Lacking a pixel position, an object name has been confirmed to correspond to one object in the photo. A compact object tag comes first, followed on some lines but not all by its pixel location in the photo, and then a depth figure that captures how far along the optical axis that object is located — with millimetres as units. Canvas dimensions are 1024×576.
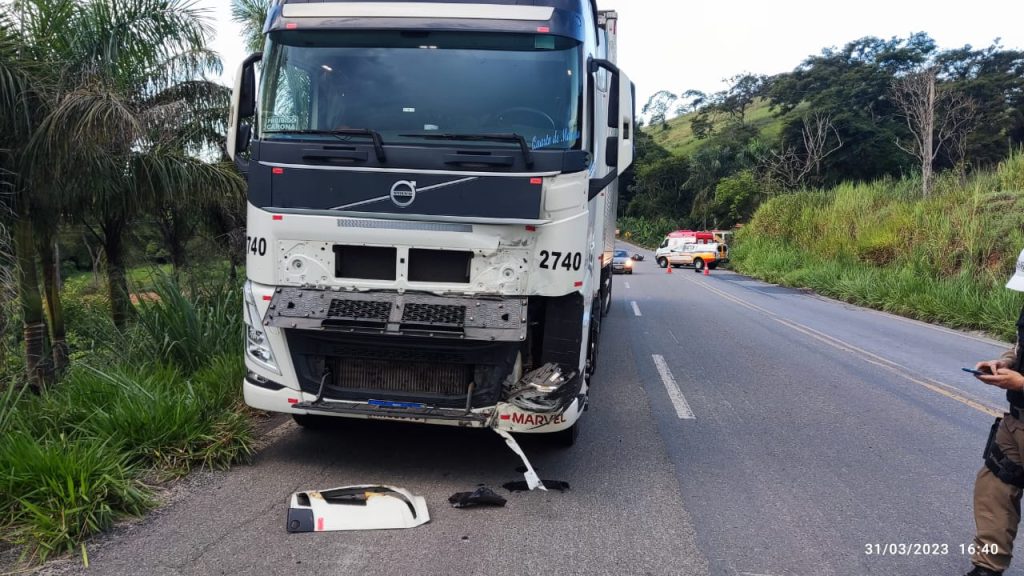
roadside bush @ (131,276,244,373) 7234
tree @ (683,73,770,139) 101562
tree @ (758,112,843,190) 45594
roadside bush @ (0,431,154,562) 4012
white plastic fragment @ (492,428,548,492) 5176
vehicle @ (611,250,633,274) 33250
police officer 3592
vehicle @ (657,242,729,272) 41725
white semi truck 5086
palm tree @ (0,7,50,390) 7414
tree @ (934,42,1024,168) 51625
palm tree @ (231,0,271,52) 15461
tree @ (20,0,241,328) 7754
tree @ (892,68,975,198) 29219
